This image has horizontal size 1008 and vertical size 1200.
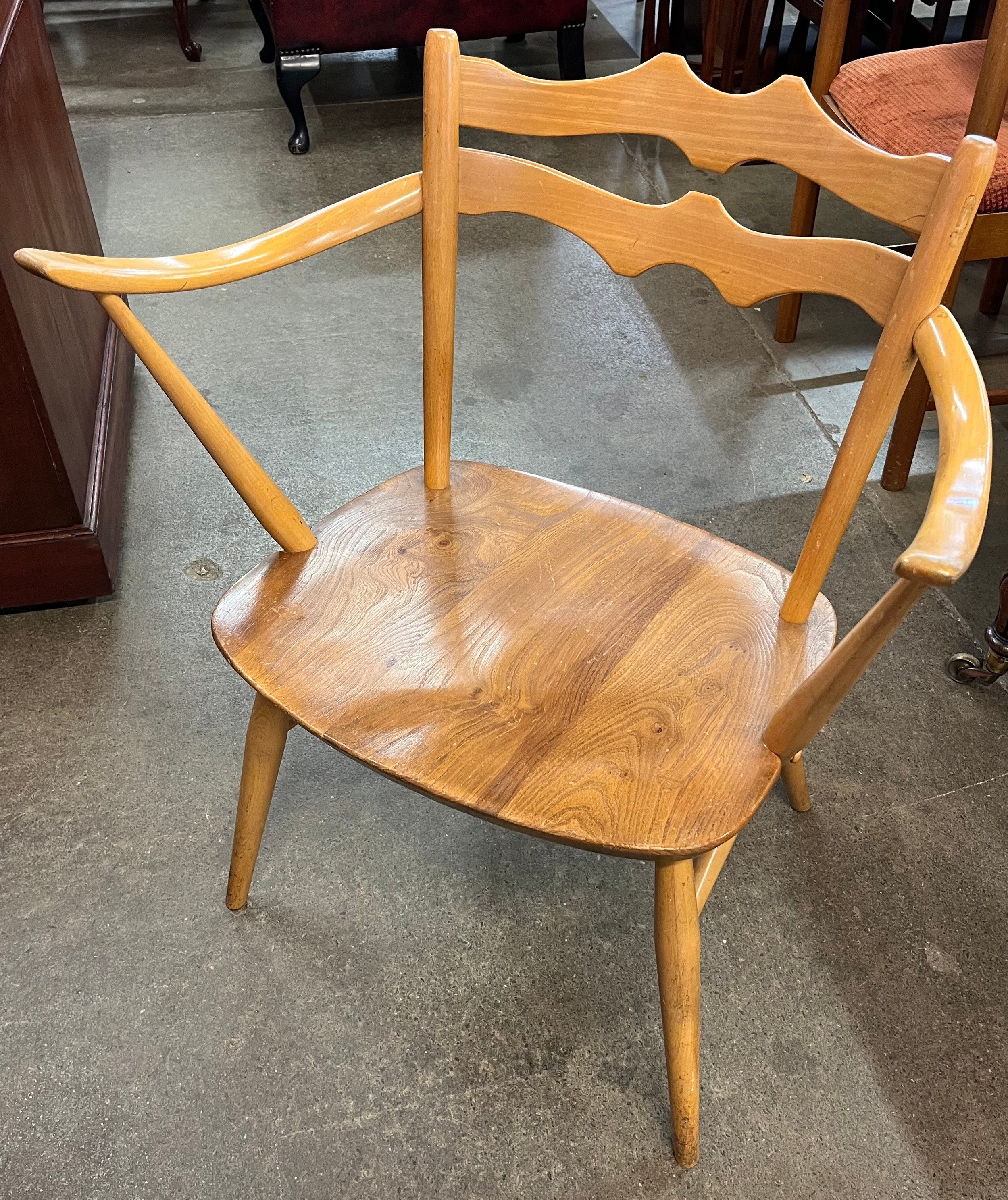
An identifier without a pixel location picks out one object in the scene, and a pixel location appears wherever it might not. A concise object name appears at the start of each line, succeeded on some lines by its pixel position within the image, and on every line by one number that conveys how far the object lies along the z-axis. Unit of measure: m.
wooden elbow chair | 0.79
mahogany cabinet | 1.33
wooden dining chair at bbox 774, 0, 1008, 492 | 1.48
